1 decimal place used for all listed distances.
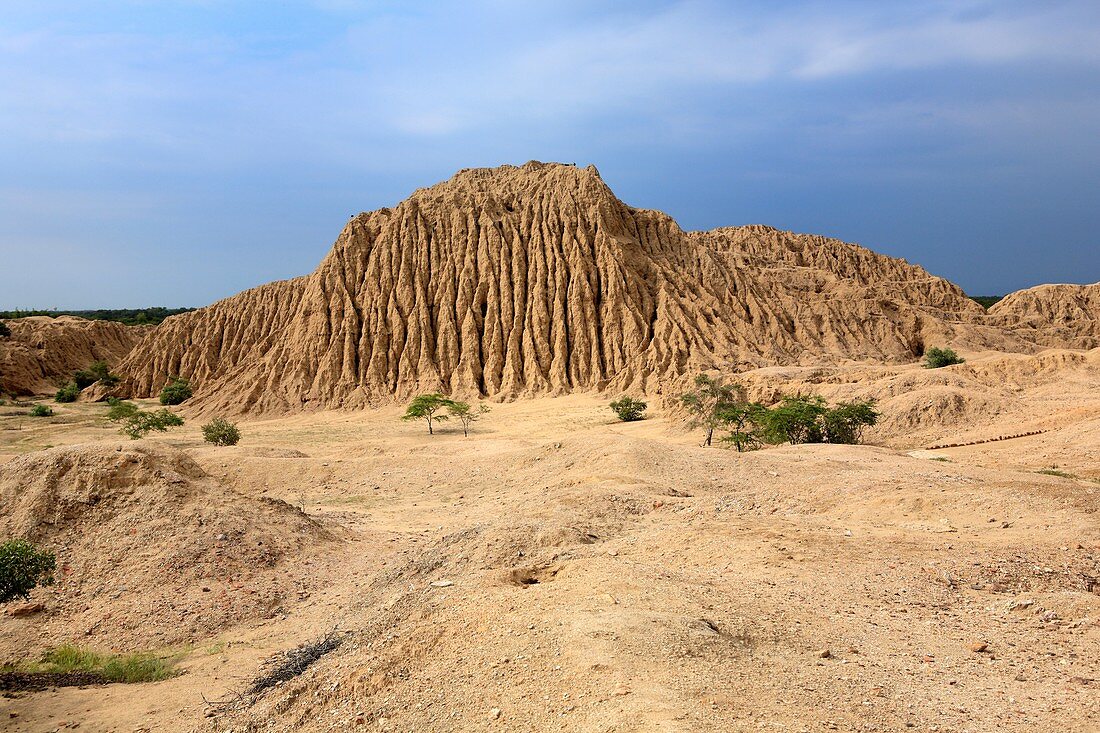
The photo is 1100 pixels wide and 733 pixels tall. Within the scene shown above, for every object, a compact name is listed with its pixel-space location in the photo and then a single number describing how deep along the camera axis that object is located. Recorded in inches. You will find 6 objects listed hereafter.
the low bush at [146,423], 1159.0
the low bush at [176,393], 1819.6
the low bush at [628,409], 1227.9
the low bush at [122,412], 1323.8
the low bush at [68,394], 1945.4
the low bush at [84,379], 2213.7
